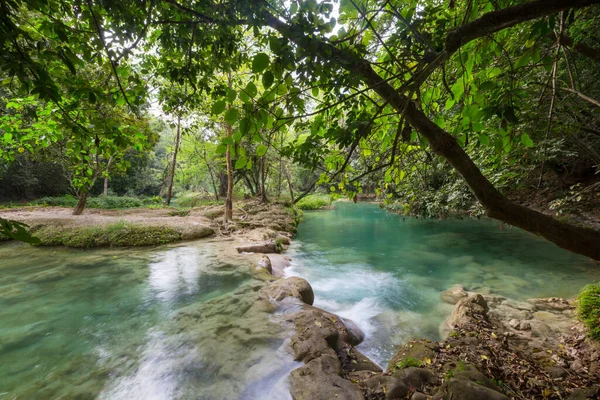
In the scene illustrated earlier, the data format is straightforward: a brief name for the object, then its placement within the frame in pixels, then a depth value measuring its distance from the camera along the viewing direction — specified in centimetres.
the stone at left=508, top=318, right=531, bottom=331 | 503
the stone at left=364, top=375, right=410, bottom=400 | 293
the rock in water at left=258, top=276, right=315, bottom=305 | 587
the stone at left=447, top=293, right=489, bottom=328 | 519
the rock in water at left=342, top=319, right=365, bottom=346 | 486
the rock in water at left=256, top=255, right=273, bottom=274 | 801
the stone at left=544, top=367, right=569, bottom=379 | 342
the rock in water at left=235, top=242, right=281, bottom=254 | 1014
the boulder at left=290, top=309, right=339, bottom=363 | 388
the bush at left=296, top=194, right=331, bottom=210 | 3191
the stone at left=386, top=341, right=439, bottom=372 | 369
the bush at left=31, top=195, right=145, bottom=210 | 2184
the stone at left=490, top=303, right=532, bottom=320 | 564
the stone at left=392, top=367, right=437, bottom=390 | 306
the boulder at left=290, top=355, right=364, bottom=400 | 301
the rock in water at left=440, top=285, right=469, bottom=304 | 683
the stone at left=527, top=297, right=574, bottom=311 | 592
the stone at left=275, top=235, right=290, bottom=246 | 1259
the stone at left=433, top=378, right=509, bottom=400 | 249
